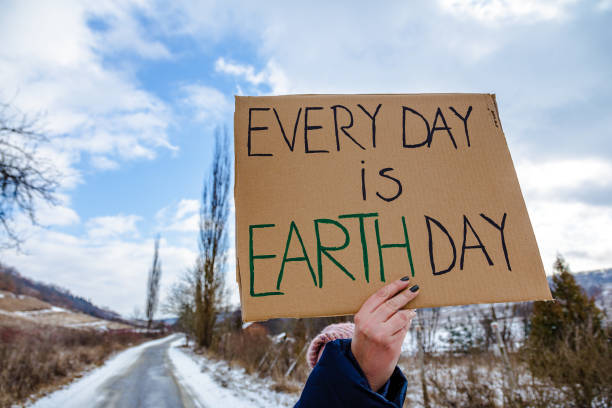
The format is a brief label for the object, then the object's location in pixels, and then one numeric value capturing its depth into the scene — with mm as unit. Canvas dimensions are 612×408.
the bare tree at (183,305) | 26578
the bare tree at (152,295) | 40344
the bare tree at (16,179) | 5566
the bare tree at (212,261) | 16891
